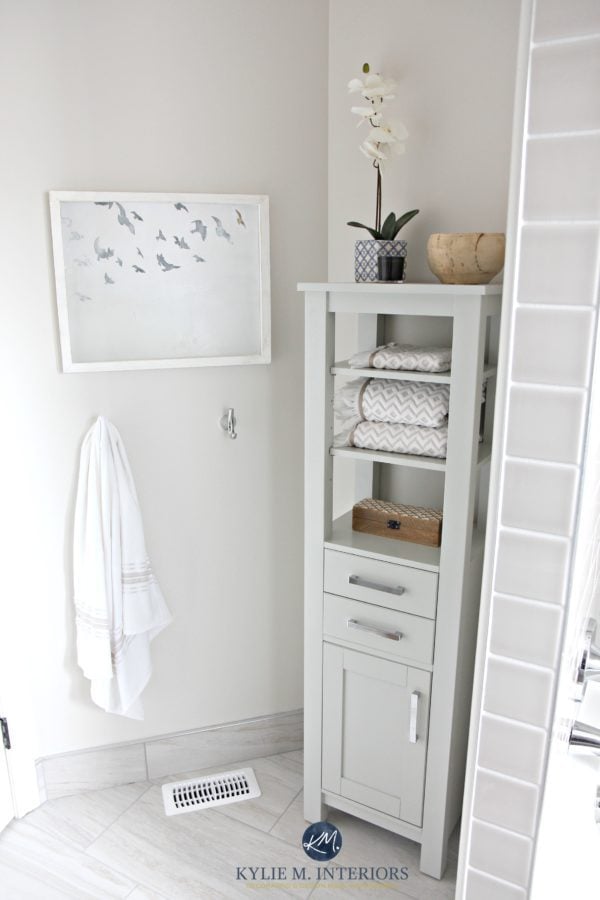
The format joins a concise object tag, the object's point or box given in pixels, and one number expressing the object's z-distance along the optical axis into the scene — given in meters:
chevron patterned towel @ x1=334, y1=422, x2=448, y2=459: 1.68
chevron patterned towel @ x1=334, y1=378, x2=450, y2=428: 1.67
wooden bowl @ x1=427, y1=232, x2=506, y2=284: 1.57
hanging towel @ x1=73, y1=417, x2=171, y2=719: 1.93
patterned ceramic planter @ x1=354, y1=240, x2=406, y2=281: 1.78
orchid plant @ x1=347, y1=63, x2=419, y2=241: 1.74
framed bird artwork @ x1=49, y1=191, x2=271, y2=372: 1.84
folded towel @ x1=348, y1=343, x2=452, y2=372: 1.65
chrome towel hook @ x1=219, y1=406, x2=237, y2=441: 2.07
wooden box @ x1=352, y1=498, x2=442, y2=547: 1.79
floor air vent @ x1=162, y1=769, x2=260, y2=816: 2.13
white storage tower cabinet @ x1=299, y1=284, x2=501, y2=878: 1.62
